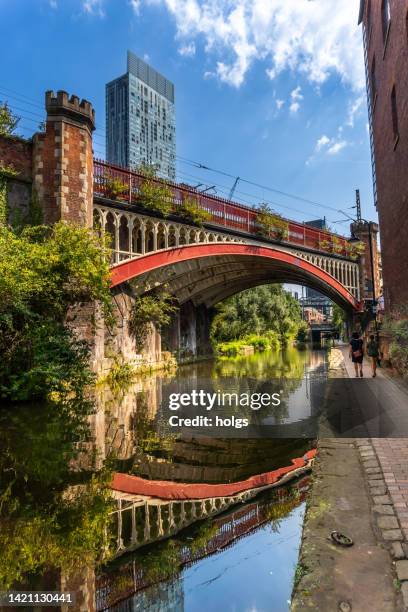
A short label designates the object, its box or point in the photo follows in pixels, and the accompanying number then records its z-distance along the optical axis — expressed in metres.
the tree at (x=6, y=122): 13.17
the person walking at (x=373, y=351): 12.45
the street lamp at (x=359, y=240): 26.73
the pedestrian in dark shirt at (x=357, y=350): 12.74
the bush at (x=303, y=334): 60.49
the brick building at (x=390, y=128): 11.50
